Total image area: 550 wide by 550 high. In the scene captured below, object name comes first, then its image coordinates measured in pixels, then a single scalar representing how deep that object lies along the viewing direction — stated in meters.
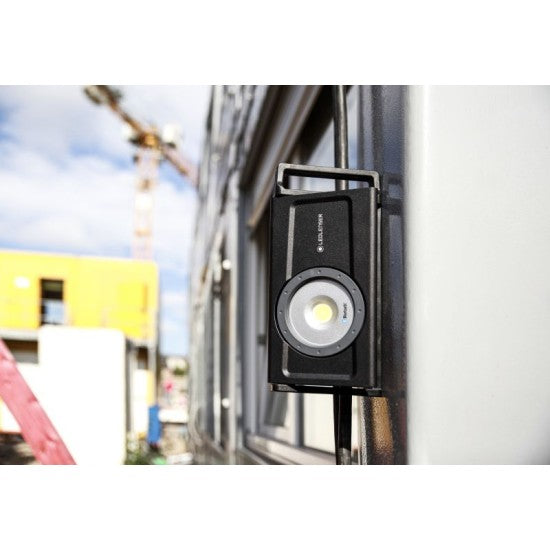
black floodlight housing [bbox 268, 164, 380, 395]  0.73
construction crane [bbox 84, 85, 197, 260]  19.86
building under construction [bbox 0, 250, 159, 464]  5.41
